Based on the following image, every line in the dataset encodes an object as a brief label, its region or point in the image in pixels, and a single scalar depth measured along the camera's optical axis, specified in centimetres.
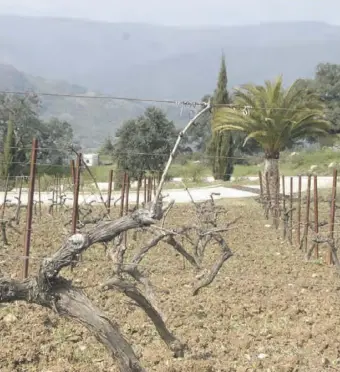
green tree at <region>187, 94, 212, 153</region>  5413
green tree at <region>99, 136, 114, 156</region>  4356
